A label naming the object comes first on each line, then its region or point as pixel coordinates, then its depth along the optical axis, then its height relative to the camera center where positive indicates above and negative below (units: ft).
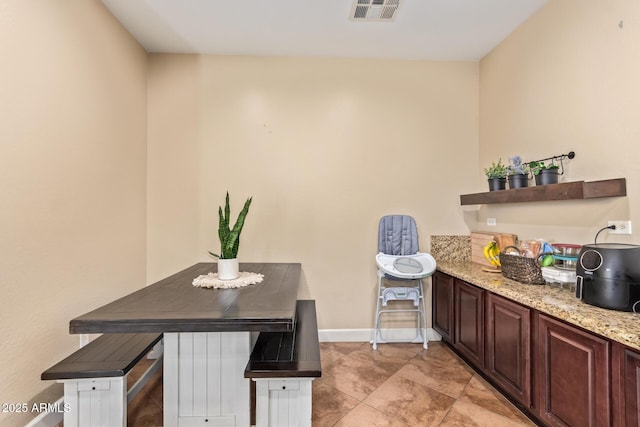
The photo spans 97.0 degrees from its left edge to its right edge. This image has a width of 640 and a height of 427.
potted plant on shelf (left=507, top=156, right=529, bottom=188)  7.76 +1.13
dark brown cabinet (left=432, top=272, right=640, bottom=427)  4.22 -2.80
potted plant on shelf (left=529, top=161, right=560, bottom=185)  6.86 +1.00
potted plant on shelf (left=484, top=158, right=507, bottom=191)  8.50 +1.14
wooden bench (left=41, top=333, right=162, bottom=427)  5.08 -3.19
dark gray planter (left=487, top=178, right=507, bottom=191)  8.52 +0.95
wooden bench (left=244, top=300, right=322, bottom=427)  4.89 -3.02
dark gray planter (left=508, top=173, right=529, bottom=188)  7.76 +0.94
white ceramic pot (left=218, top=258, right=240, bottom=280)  6.53 -1.23
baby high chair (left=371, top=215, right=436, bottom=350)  9.14 -1.55
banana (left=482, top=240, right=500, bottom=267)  8.39 -1.14
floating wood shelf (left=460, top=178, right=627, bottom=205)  5.59 +0.52
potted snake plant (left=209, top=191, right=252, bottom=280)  6.30 -0.71
